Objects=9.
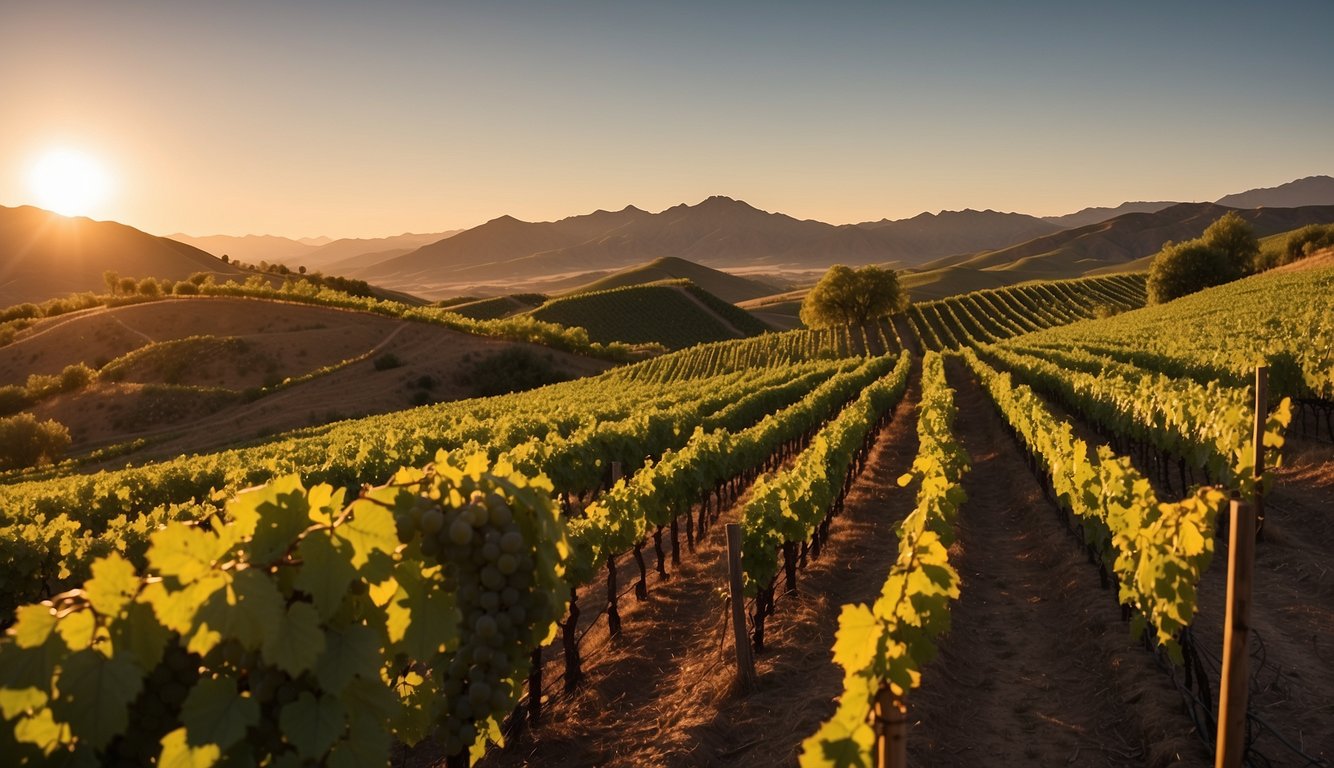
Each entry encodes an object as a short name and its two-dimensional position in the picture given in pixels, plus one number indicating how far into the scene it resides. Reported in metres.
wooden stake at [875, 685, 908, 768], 3.11
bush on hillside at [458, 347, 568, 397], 50.53
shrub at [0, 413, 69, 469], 33.44
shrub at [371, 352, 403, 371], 50.13
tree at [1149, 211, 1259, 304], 68.12
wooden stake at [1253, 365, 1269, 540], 7.05
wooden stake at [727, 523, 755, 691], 7.18
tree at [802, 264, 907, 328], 74.88
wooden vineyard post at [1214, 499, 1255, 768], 3.60
